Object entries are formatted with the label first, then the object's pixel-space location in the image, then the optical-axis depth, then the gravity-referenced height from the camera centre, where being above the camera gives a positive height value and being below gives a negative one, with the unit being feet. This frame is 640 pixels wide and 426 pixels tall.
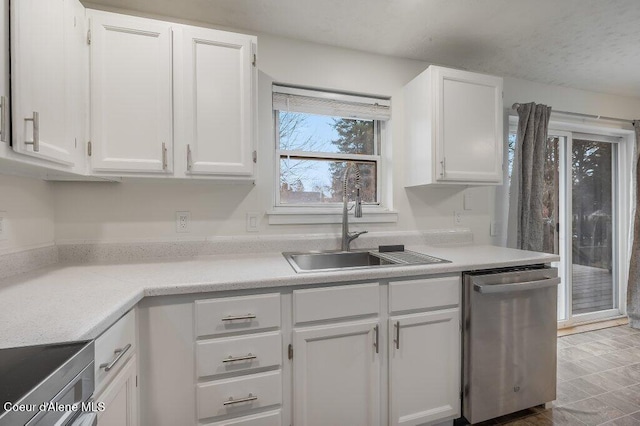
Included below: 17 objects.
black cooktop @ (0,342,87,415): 1.67 -1.02
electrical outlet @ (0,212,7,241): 4.12 -0.21
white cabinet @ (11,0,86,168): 3.11 +1.63
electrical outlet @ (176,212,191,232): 5.87 -0.19
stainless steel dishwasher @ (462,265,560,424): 5.14 -2.36
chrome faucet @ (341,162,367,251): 6.41 -0.21
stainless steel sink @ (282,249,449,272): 5.97 -0.99
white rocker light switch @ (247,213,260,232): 6.25 -0.22
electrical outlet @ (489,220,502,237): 8.20 -0.49
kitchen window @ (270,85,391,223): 6.75 +1.59
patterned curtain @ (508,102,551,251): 8.11 +0.90
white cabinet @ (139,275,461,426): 3.93 -2.16
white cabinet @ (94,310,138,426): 2.91 -1.78
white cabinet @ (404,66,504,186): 6.33 +1.89
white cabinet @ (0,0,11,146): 2.90 +1.37
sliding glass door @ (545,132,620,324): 9.62 -0.38
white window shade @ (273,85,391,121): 6.57 +2.54
